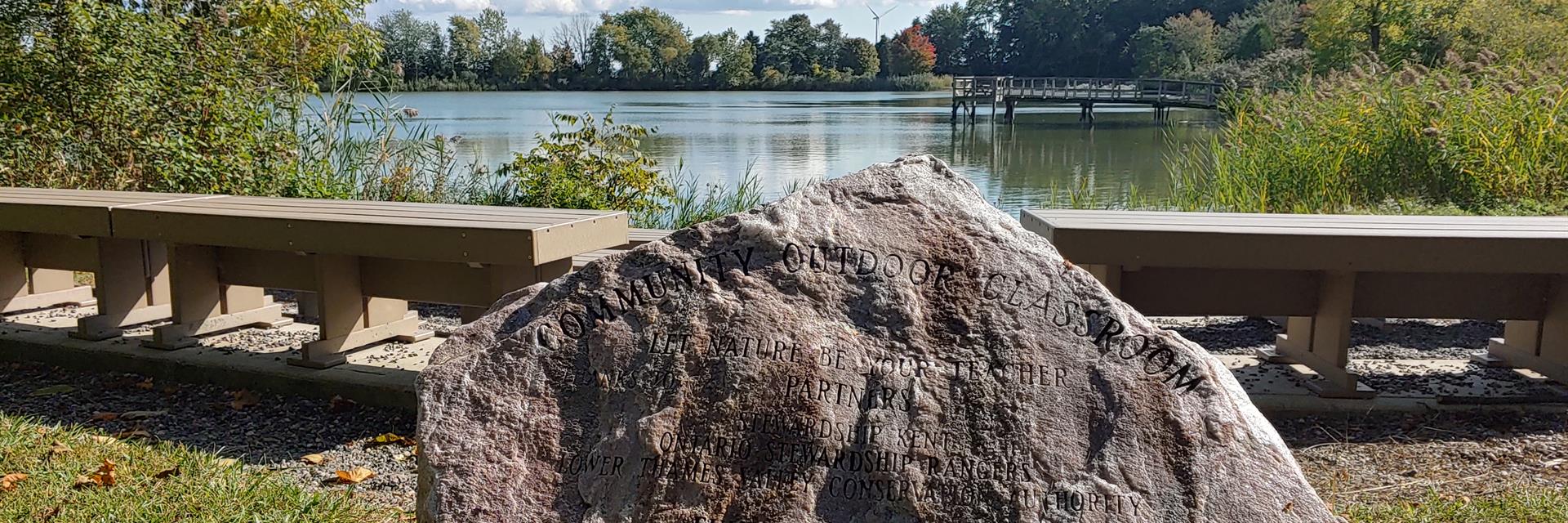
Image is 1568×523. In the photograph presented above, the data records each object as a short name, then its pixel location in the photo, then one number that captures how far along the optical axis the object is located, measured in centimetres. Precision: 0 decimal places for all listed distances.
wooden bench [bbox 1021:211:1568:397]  395
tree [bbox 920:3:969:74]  8931
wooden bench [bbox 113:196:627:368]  394
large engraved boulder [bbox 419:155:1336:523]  246
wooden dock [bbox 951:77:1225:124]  3475
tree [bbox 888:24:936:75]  8138
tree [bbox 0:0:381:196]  702
